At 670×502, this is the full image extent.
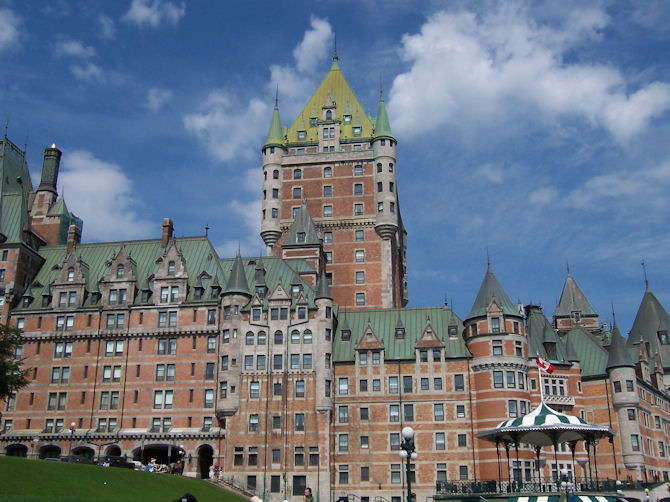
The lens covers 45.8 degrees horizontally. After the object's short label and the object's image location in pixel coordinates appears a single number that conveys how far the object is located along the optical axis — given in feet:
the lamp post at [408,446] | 120.37
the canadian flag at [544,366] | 225.56
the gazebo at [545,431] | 167.02
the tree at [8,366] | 200.54
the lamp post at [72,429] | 255.29
